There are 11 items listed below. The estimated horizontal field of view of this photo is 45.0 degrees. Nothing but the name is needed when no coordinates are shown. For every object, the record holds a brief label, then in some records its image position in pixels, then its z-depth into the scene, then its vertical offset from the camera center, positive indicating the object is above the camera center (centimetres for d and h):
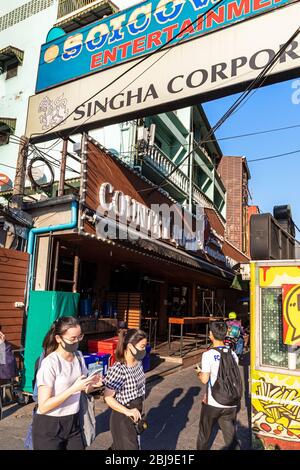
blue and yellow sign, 781 +635
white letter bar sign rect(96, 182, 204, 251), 855 +235
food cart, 462 -63
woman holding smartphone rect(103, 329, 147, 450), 340 -85
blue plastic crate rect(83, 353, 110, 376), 741 -129
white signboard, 699 +487
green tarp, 716 -37
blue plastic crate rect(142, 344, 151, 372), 957 -158
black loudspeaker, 529 +102
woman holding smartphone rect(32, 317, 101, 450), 295 -74
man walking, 423 -123
